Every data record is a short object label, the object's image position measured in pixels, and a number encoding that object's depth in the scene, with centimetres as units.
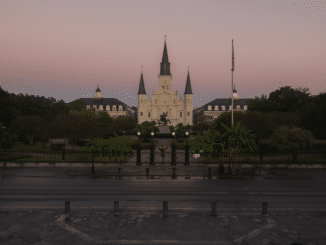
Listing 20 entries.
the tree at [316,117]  4178
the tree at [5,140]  2686
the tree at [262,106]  6731
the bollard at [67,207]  1136
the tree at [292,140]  2678
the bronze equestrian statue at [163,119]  9535
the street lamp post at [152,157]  2580
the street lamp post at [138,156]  2580
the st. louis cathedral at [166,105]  12569
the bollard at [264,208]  1134
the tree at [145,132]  5035
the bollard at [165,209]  1109
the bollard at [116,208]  1121
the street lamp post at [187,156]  2578
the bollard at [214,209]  1107
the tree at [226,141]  2338
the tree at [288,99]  6631
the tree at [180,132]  5550
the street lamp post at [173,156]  2574
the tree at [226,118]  4433
